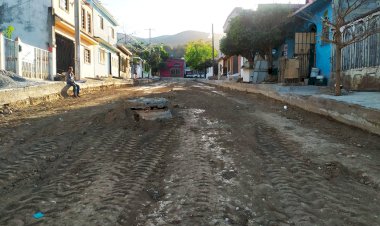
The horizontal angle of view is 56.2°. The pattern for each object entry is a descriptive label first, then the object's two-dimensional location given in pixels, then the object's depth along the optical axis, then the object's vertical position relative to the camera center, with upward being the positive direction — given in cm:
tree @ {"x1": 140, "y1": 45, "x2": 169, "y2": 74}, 7456 +731
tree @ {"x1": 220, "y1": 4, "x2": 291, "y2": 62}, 2181 +389
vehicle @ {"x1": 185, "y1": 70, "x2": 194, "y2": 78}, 9400 +466
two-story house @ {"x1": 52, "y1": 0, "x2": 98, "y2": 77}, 2152 +372
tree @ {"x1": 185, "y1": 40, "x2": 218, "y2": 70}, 7581 +745
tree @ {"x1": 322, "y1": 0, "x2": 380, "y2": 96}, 1063 +218
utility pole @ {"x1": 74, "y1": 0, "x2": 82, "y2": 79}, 1989 +294
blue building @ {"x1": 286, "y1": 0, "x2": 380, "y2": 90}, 1225 +182
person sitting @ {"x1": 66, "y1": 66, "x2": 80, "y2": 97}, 1614 +30
